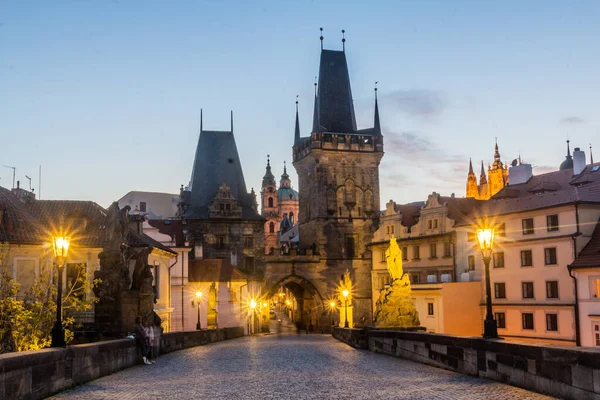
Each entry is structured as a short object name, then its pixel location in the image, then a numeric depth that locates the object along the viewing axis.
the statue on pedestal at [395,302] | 32.38
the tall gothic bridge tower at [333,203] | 80.75
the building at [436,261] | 52.06
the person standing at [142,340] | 22.44
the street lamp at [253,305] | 69.81
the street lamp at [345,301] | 51.66
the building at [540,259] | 44.25
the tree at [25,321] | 20.80
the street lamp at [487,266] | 17.27
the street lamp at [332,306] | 79.04
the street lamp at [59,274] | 15.84
